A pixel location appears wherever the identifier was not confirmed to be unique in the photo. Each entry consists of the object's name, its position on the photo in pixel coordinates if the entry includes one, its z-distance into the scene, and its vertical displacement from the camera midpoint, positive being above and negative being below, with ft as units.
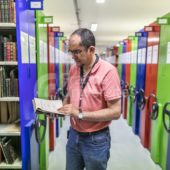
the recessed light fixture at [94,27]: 29.12 +4.13
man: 4.96 -0.96
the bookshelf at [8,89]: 6.43 -0.91
